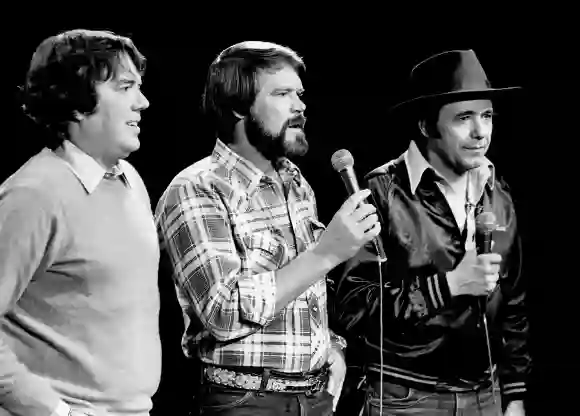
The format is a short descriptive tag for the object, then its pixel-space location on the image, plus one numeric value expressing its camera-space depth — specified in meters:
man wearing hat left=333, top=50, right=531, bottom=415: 8.69
